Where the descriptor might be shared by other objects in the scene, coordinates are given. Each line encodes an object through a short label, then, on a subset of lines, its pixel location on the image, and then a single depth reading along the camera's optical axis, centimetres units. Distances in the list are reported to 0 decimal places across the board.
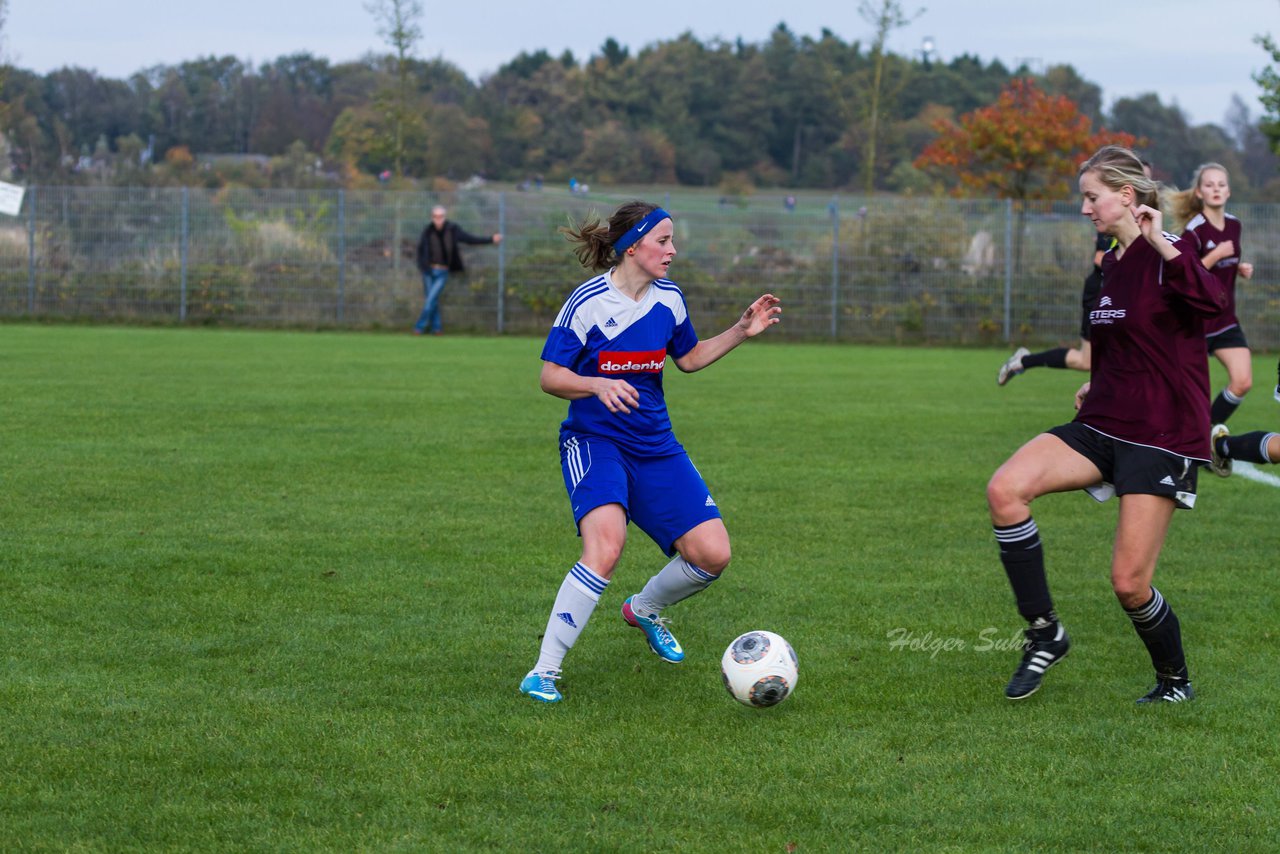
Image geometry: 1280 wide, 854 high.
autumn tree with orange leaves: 6209
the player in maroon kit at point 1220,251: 1880
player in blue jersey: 1035
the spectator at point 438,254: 4909
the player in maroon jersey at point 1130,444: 994
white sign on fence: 4484
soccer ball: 964
